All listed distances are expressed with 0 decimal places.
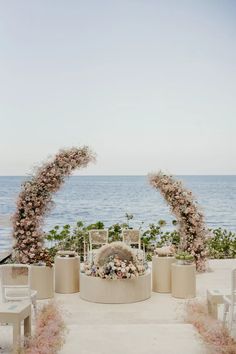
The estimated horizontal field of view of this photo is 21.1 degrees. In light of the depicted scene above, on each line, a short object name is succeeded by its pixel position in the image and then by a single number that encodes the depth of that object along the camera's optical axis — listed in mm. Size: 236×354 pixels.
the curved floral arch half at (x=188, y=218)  10898
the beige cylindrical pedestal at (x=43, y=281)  9016
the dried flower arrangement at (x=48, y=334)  6312
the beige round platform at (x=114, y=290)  8789
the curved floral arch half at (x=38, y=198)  10008
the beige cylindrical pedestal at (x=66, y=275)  9398
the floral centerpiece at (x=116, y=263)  8812
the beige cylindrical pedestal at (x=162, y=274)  9484
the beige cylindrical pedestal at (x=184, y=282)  9070
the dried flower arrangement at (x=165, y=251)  9656
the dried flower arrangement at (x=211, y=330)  6279
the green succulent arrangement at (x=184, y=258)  9266
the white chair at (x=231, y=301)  6754
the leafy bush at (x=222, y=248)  12911
